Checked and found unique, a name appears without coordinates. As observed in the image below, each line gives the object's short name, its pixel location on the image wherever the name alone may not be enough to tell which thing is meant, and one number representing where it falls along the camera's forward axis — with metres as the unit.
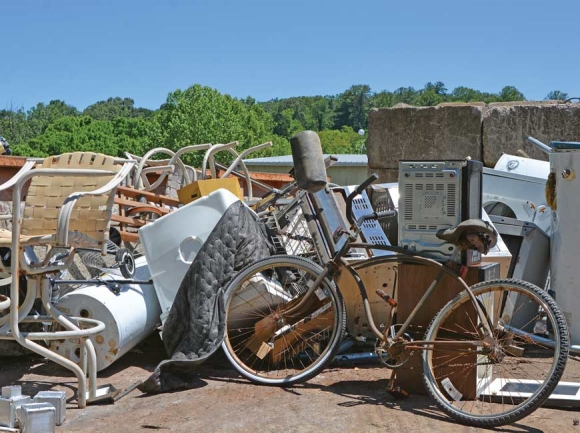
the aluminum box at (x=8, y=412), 3.84
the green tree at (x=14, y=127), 65.25
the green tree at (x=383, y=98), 99.44
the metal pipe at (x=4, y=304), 4.28
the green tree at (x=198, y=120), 57.25
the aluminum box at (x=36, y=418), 3.80
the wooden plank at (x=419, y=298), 4.34
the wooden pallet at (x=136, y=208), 6.64
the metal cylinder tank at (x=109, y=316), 4.89
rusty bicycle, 4.05
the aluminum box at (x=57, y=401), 4.00
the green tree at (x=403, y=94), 90.62
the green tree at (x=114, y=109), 96.50
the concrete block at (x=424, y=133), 8.36
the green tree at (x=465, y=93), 66.32
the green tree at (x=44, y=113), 73.93
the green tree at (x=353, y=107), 111.81
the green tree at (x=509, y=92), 66.69
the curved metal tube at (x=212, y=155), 7.44
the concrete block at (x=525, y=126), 7.87
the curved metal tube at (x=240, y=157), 7.41
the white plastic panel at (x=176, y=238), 5.18
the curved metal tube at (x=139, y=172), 7.15
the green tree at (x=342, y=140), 81.94
